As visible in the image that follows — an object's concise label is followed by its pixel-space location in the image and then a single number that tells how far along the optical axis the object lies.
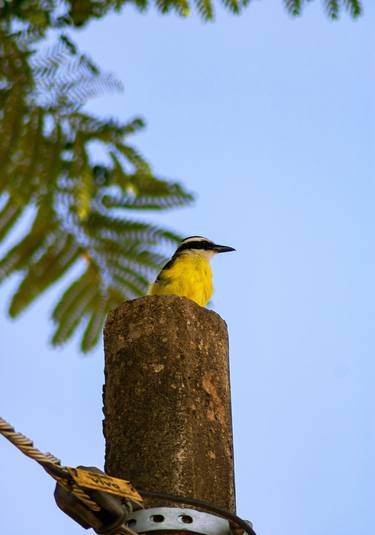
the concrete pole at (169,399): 8.06
